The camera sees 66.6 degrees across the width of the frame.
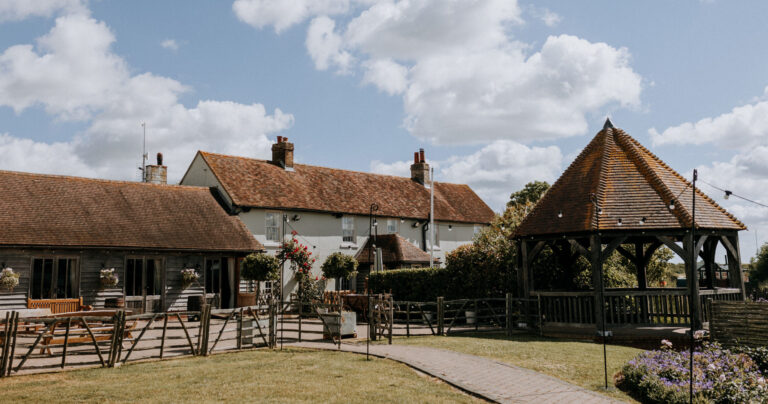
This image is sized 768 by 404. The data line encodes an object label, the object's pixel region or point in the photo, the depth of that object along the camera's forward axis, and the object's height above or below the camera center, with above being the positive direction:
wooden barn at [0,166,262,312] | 21.59 +1.19
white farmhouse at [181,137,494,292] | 31.05 +3.80
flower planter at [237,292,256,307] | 26.17 -1.26
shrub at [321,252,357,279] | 27.81 +0.15
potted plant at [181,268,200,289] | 24.77 -0.22
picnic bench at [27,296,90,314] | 21.03 -1.10
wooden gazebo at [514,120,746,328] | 17.08 +1.19
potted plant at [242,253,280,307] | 25.64 +0.02
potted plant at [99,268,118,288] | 22.72 -0.19
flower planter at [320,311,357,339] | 16.27 -1.59
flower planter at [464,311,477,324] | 20.74 -1.79
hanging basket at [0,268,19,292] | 20.41 -0.16
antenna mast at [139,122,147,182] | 44.47 +8.33
